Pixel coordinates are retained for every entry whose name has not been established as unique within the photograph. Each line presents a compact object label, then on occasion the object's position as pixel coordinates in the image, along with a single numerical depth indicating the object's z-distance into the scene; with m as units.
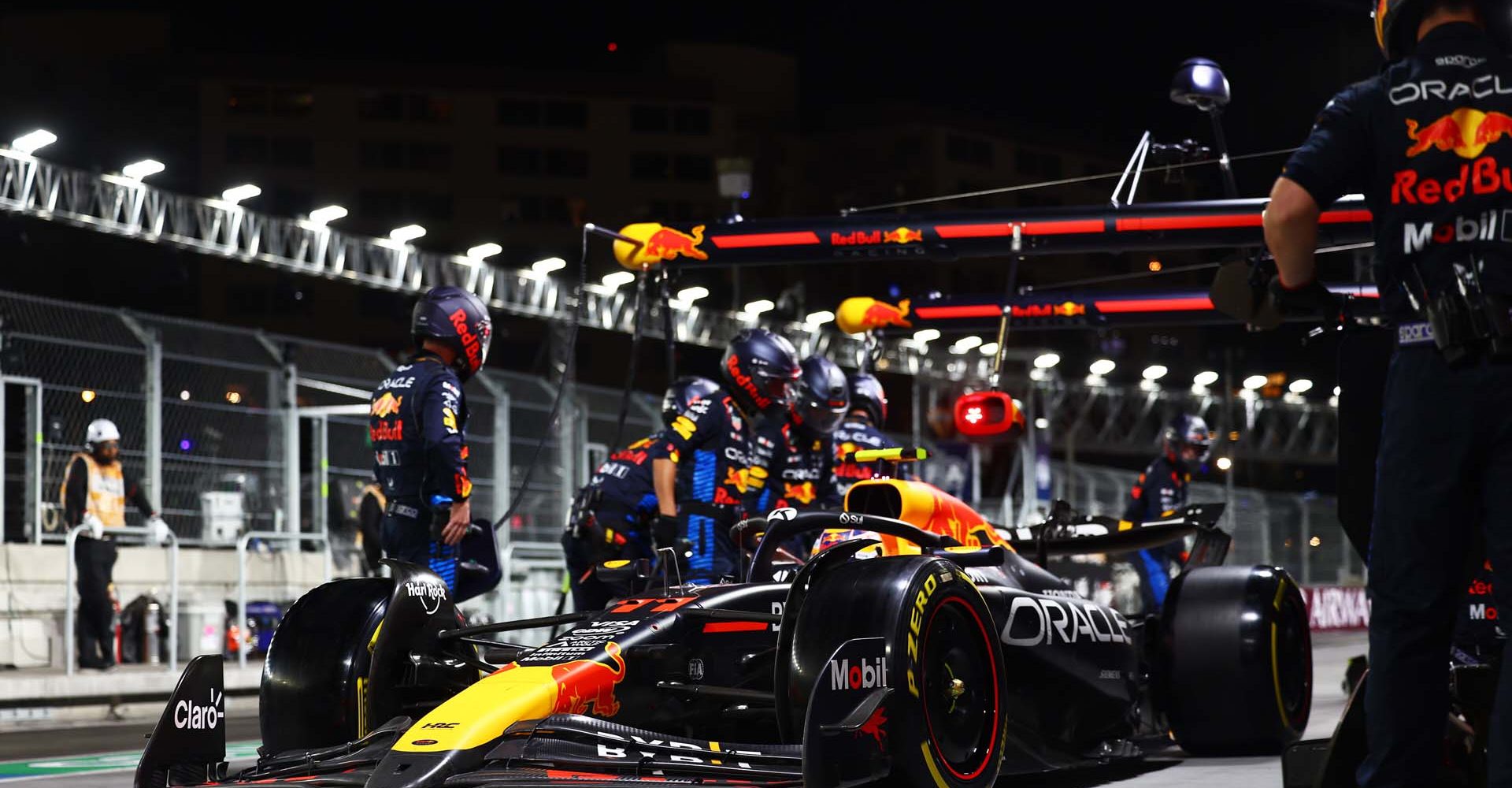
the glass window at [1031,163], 53.12
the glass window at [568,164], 60.41
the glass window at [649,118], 61.12
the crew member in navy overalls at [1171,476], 13.10
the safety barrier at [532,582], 17.08
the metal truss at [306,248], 19.02
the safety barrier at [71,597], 12.49
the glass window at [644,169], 61.34
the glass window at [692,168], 61.12
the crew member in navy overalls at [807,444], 10.55
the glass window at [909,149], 58.16
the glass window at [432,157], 58.59
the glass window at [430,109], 58.66
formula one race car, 4.95
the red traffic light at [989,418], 8.71
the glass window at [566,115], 60.41
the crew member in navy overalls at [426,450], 7.92
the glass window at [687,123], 61.12
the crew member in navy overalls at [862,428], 11.10
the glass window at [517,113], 59.97
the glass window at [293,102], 57.03
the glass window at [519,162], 59.75
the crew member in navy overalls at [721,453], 9.93
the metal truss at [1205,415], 33.06
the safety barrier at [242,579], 13.56
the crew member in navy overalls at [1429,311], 3.39
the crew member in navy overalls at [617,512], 10.45
